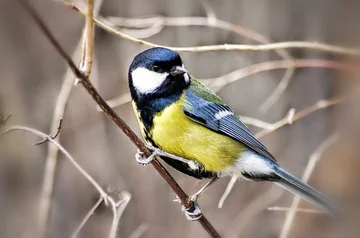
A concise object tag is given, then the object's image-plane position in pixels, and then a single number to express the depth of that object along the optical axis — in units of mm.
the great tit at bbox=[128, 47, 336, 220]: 2867
